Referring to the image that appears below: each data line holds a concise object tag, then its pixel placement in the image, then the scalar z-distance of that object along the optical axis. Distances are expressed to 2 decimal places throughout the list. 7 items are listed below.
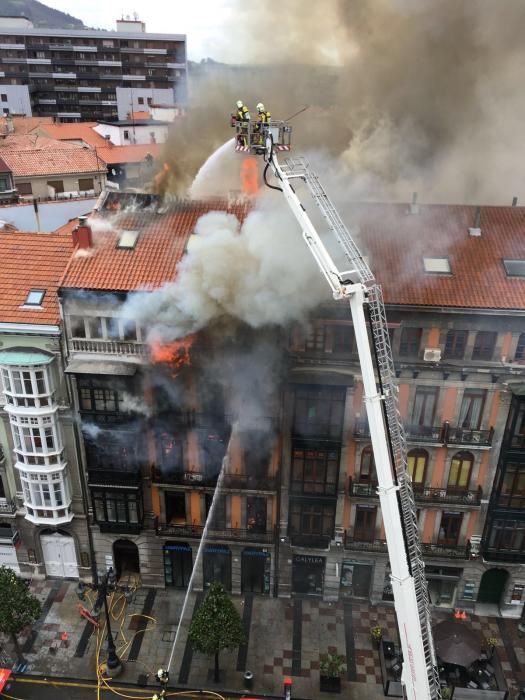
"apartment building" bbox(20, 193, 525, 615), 25.19
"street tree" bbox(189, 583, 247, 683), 24.97
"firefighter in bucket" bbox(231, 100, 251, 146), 18.47
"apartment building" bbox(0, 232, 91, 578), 26.30
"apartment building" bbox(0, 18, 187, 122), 92.25
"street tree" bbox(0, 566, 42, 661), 25.59
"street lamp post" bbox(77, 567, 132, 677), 25.56
